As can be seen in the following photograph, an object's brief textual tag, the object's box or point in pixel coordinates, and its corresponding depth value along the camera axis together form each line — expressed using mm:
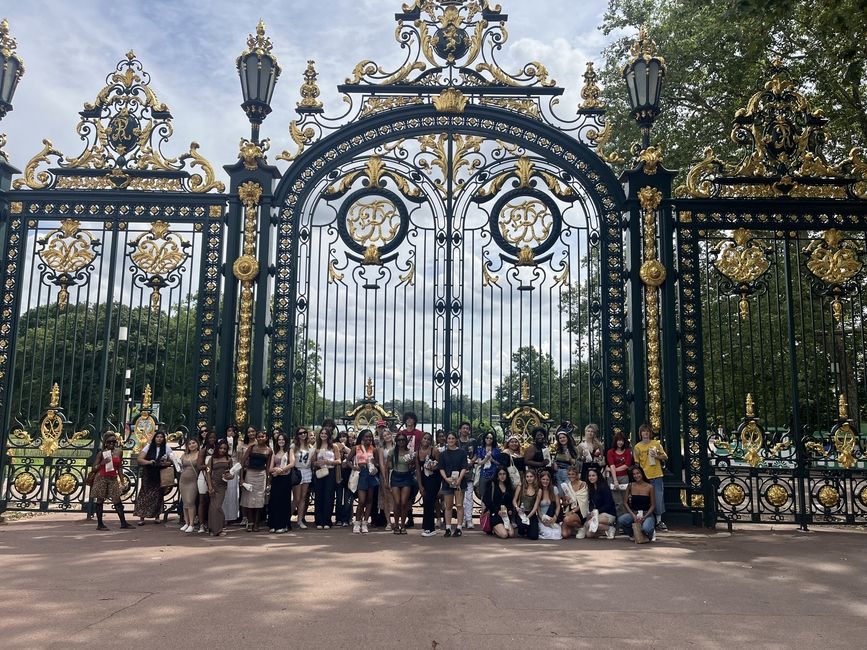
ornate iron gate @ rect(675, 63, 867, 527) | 9805
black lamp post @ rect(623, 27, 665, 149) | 10477
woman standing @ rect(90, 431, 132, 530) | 9352
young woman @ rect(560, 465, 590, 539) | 9172
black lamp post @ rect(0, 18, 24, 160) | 10680
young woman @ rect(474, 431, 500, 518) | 9422
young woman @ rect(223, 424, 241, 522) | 9656
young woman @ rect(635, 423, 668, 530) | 9461
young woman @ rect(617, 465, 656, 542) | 8789
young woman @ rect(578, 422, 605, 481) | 9695
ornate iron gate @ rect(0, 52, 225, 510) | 10102
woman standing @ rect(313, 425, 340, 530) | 9578
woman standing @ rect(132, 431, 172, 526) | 9633
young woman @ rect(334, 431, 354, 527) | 9773
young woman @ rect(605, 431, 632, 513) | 9367
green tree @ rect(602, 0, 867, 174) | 13500
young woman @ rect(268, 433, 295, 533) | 9250
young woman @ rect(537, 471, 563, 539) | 9117
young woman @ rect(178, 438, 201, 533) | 9289
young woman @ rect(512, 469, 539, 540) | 9055
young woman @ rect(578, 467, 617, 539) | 9133
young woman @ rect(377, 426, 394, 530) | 9680
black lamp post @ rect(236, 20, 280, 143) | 10539
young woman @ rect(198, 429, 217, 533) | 9227
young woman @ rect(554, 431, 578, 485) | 9656
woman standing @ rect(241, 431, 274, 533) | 9328
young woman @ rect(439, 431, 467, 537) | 9211
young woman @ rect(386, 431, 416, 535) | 9438
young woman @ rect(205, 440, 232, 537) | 9000
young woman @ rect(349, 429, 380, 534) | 9391
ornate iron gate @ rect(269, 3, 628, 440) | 10273
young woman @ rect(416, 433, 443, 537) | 9141
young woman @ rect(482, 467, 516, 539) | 9219
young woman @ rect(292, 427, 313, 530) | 9625
